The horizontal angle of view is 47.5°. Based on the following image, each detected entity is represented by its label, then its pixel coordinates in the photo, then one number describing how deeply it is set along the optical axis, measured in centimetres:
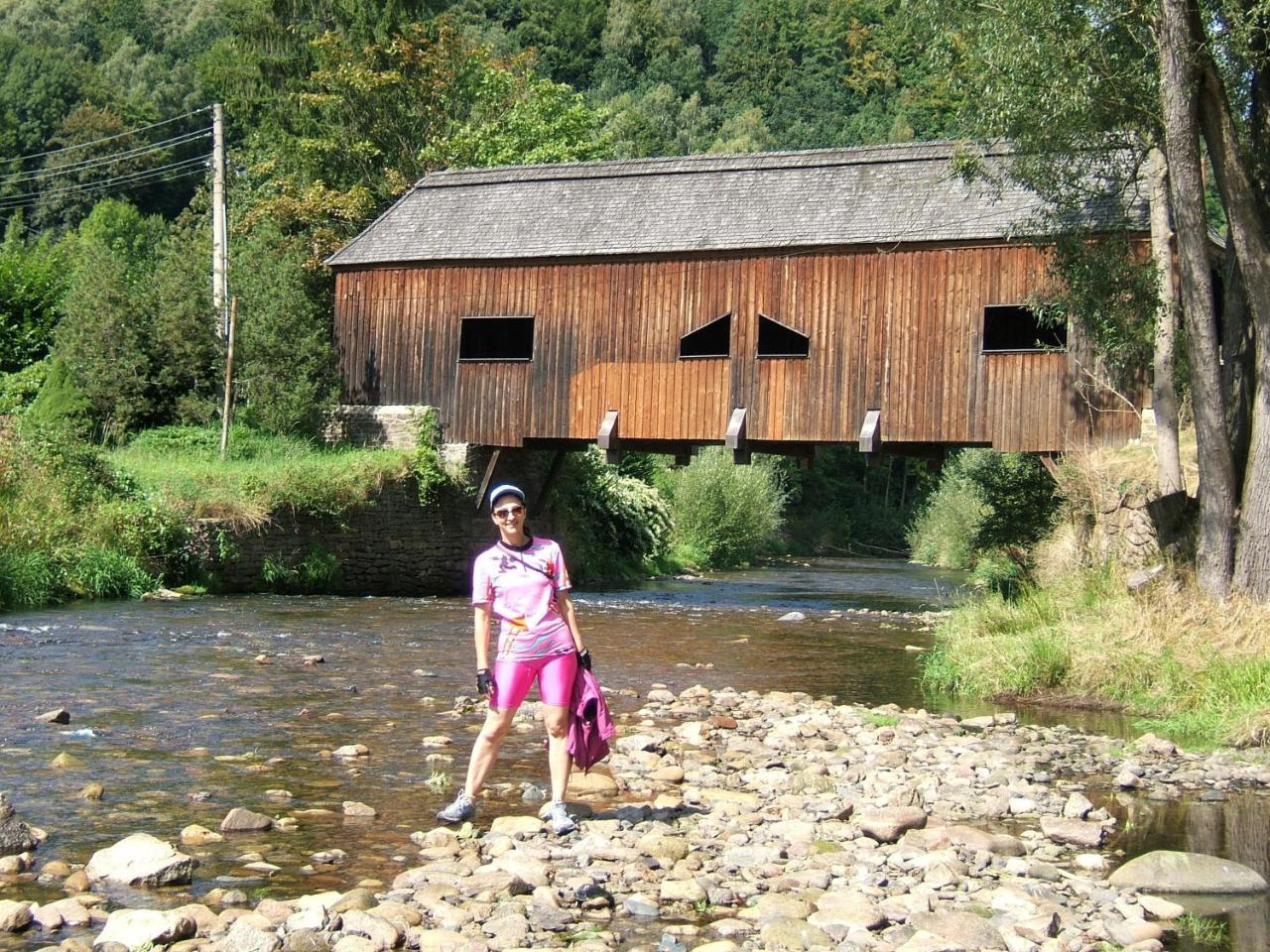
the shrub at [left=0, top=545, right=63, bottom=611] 1552
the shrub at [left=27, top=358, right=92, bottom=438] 2027
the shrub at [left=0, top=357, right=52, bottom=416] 2200
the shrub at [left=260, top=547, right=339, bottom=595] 1958
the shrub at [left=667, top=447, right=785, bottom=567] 3294
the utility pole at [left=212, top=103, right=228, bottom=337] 2486
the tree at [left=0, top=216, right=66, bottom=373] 2455
